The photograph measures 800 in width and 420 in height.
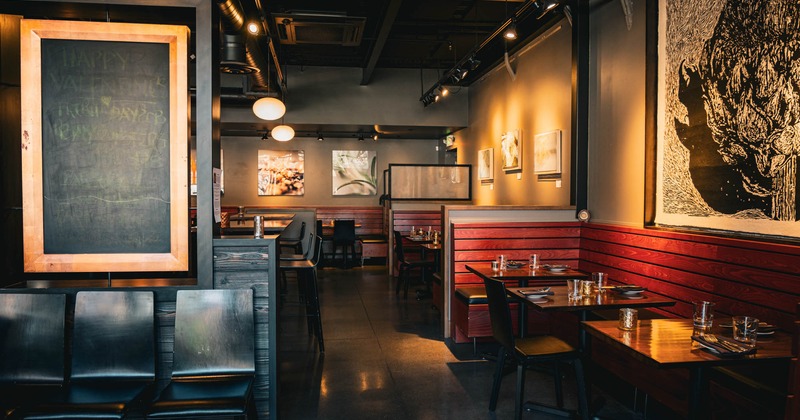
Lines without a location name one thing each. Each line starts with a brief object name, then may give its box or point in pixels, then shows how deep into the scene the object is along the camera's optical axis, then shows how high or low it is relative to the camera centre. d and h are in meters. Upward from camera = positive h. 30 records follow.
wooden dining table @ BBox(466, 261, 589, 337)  4.00 -0.61
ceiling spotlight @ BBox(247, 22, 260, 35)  4.84 +1.64
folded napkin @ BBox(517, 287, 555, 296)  3.43 -0.62
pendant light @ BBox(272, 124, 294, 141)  8.38 +1.12
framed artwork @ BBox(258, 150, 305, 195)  12.01 +0.67
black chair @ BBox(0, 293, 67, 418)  2.52 -0.70
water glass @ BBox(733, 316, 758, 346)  2.38 -0.60
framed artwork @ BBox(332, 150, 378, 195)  12.20 +0.68
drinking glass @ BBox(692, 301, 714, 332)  2.62 -0.60
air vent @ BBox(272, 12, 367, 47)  5.64 +1.99
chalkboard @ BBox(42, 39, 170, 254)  2.74 +0.31
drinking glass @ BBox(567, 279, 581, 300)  3.40 -0.59
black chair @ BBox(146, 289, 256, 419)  2.55 -0.72
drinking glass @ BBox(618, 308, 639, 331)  2.60 -0.60
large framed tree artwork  3.09 +0.58
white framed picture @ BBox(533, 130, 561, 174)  6.04 +0.59
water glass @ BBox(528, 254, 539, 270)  4.57 -0.54
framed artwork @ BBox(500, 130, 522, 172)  7.27 +0.74
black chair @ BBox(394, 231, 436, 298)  7.05 -0.88
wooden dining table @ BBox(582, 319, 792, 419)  2.17 -0.67
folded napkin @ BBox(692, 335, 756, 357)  2.20 -0.64
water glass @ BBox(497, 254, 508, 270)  4.55 -0.54
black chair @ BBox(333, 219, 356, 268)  9.70 -0.61
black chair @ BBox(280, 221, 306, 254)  7.99 -0.65
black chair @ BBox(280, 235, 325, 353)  4.60 -0.76
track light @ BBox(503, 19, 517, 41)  4.73 +1.58
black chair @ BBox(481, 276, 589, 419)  3.03 -0.90
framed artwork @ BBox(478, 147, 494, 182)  8.44 +0.61
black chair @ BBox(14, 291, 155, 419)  2.55 -0.72
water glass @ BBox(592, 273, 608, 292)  3.64 -0.56
